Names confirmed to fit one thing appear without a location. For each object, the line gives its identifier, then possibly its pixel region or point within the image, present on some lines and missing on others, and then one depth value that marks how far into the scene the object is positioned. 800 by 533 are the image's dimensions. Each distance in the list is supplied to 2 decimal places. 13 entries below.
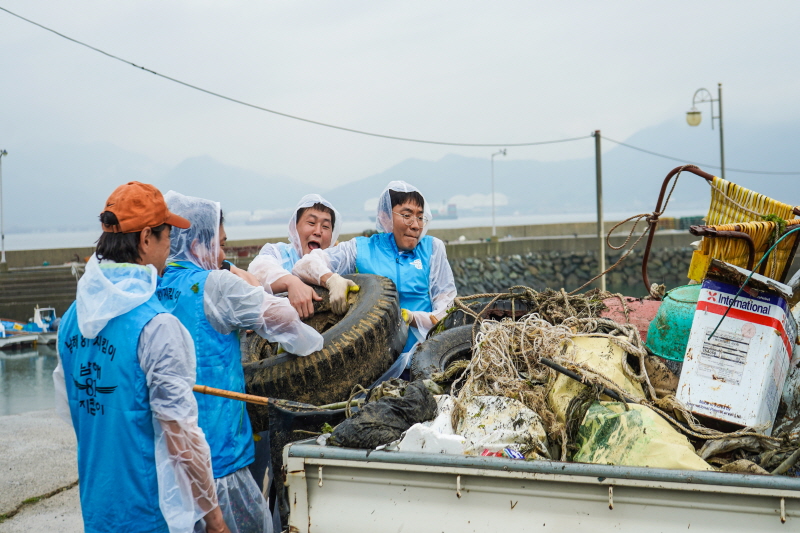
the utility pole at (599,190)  17.59
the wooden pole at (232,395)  2.35
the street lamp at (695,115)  18.98
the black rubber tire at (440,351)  3.17
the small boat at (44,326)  18.06
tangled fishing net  2.41
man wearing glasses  3.90
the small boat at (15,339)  17.11
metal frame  2.81
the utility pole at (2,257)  22.52
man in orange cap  2.04
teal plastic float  2.76
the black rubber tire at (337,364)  2.97
